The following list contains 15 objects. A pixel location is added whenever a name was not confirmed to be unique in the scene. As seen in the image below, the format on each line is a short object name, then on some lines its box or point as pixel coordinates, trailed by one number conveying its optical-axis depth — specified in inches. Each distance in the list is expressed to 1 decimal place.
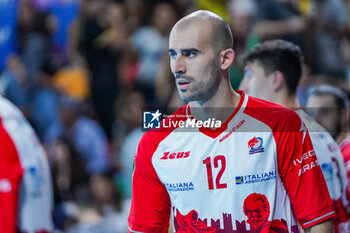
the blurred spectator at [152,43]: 645.9
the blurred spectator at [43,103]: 649.6
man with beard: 227.8
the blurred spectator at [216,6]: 584.4
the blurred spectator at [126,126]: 587.6
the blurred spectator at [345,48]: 595.8
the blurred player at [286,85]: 299.0
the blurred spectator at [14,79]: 636.7
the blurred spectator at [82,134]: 607.2
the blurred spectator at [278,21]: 528.1
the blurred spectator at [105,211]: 533.6
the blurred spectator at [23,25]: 677.3
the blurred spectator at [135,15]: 669.3
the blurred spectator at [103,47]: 657.0
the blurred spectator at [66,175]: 562.9
